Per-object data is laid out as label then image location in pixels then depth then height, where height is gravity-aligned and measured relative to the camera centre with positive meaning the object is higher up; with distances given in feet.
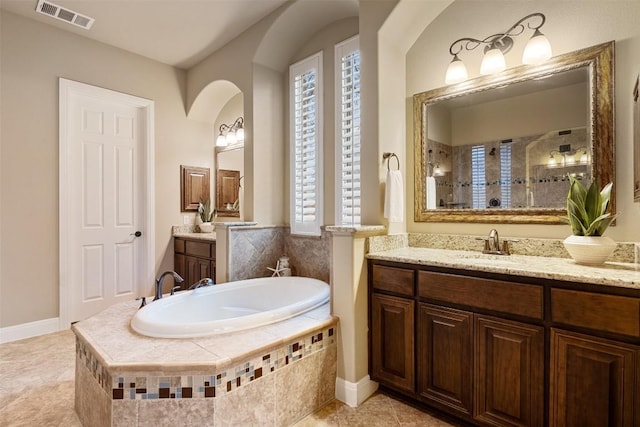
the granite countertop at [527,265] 4.37 -0.85
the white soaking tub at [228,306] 5.67 -2.05
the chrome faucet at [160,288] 7.16 -1.67
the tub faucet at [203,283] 8.09 -1.80
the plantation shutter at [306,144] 10.09 +2.25
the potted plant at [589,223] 5.14 -0.17
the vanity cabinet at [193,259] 11.44 -1.69
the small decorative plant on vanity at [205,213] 13.52 +0.05
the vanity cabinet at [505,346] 4.27 -2.11
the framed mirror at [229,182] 12.89 +1.35
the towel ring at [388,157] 7.39 +1.31
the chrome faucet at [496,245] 6.57 -0.65
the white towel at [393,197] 7.07 +0.36
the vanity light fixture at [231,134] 12.89 +3.28
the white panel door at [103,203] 10.89 +0.43
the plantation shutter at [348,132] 9.14 +2.35
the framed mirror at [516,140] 5.85 +1.52
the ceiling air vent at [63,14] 9.24 +5.96
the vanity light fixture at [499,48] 6.04 +3.29
